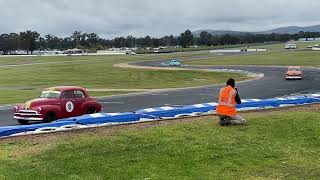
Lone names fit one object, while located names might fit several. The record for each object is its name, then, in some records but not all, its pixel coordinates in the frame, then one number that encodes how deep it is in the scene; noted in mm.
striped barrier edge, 16125
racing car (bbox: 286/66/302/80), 55844
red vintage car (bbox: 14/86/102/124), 20469
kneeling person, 15617
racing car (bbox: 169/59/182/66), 91312
